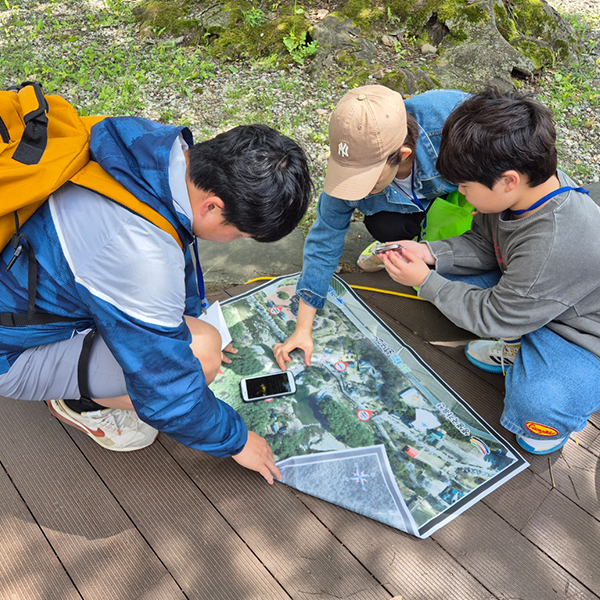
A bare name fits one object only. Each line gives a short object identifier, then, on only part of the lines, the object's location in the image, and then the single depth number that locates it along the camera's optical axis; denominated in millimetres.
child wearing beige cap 1513
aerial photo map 1604
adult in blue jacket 1128
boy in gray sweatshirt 1449
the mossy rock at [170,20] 4145
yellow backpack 1056
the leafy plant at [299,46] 3822
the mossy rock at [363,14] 3885
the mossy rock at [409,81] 3439
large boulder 3594
